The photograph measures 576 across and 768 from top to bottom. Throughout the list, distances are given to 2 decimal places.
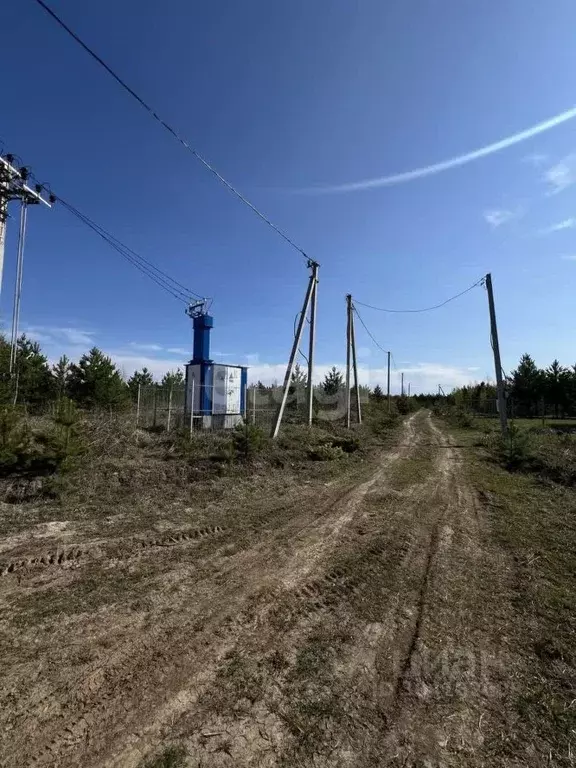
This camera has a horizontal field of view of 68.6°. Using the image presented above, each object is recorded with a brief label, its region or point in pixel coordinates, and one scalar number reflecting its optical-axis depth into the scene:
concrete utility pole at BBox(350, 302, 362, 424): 25.61
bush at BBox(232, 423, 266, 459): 11.39
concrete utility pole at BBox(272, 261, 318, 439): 15.28
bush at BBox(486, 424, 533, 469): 12.62
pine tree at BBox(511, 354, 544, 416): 47.66
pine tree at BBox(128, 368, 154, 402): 33.41
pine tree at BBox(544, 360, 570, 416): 44.78
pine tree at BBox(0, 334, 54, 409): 20.34
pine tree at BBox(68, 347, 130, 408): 23.84
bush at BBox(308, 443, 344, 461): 13.21
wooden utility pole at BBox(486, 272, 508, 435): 18.83
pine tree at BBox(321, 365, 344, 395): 40.65
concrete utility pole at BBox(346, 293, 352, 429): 24.52
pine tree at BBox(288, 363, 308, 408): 29.89
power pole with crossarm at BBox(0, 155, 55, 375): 12.28
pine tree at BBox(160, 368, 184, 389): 32.84
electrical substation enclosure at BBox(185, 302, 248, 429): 16.09
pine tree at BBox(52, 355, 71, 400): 25.77
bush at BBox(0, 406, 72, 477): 7.41
